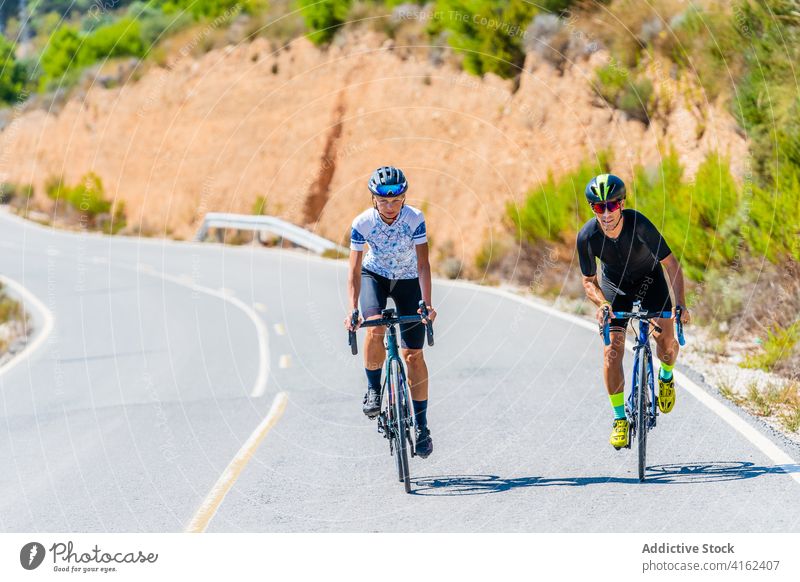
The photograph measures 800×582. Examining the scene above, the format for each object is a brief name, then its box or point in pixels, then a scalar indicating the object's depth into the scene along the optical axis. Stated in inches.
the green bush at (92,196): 1955.0
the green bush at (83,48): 2175.2
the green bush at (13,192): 2298.8
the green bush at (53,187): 2182.6
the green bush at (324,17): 1601.9
